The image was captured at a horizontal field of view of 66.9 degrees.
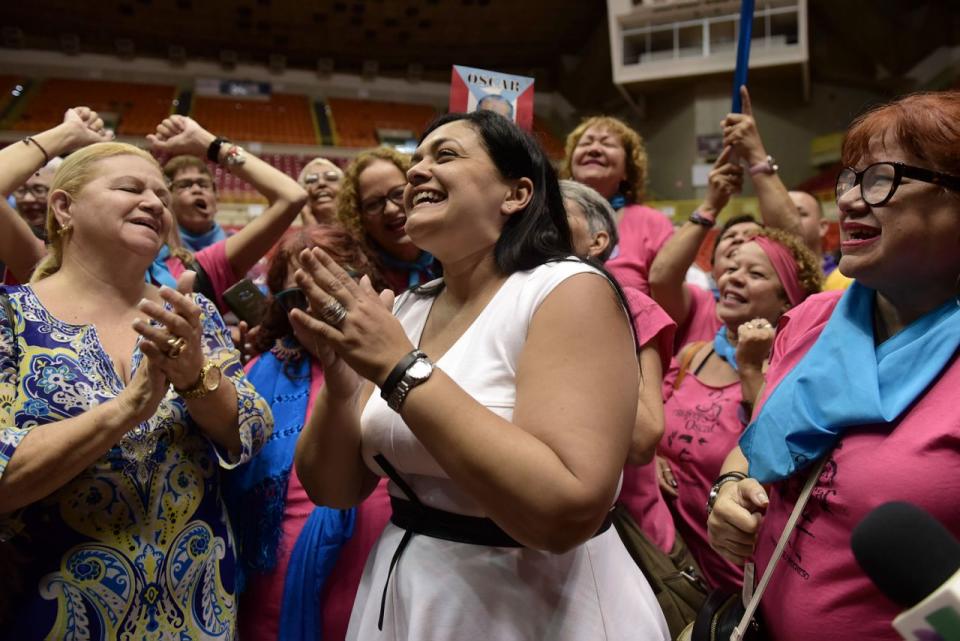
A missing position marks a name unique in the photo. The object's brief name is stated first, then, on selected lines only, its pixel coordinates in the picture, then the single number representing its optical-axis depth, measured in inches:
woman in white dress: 37.3
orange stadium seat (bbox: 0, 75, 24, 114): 478.3
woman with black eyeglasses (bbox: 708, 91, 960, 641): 38.8
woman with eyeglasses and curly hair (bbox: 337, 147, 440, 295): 94.5
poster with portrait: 83.5
